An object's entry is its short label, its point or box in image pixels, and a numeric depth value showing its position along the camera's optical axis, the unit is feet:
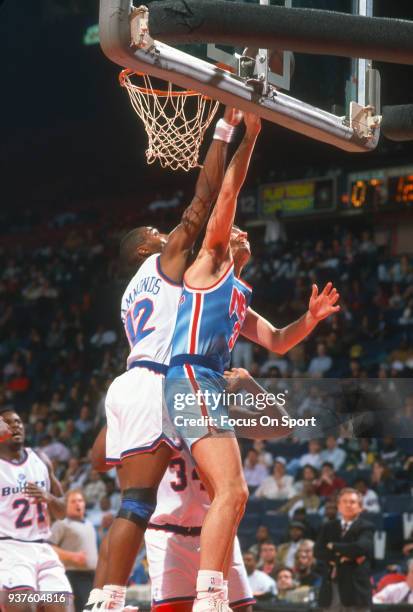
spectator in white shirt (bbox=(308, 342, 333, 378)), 52.13
